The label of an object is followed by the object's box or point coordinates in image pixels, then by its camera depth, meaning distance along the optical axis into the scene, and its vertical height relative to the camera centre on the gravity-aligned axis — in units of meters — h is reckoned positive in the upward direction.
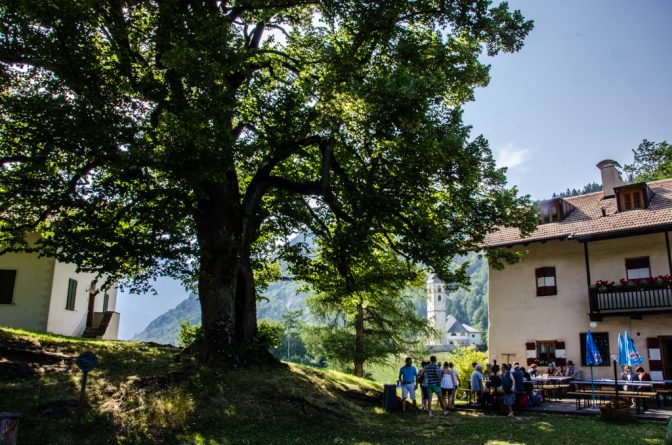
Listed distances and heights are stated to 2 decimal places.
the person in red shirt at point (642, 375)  20.57 -1.42
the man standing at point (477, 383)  18.84 -1.63
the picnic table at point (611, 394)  16.23 -1.96
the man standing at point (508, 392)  16.38 -1.68
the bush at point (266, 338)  17.08 -0.16
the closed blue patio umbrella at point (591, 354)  18.06 -0.51
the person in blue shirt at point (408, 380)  17.33 -1.44
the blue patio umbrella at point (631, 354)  17.12 -0.48
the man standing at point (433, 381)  17.19 -1.43
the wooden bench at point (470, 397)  19.53 -2.32
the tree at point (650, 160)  47.09 +16.54
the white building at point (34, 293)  25.44 +1.81
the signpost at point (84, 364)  10.59 -0.67
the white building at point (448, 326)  157.75 +3.45
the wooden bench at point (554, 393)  22.31 -2.35
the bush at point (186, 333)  23.43 -0.01
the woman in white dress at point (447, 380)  17.62 -1.43
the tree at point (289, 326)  110.81 +1.76
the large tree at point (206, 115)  13.43 +5.86
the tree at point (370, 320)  22.77 +1.07
